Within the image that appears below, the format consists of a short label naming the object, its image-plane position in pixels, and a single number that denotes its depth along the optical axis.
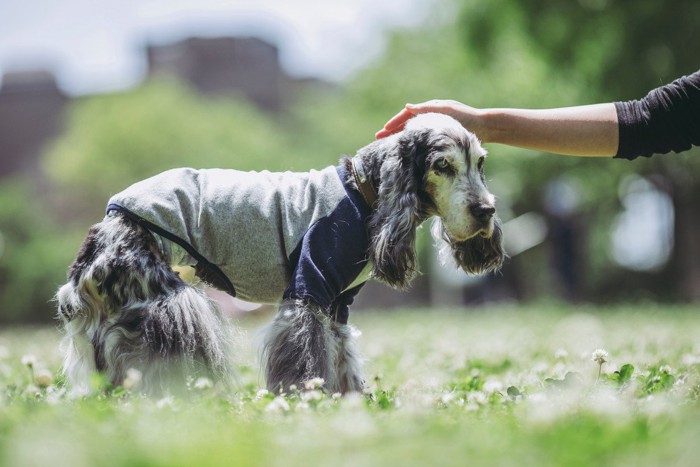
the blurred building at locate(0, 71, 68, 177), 47.31
